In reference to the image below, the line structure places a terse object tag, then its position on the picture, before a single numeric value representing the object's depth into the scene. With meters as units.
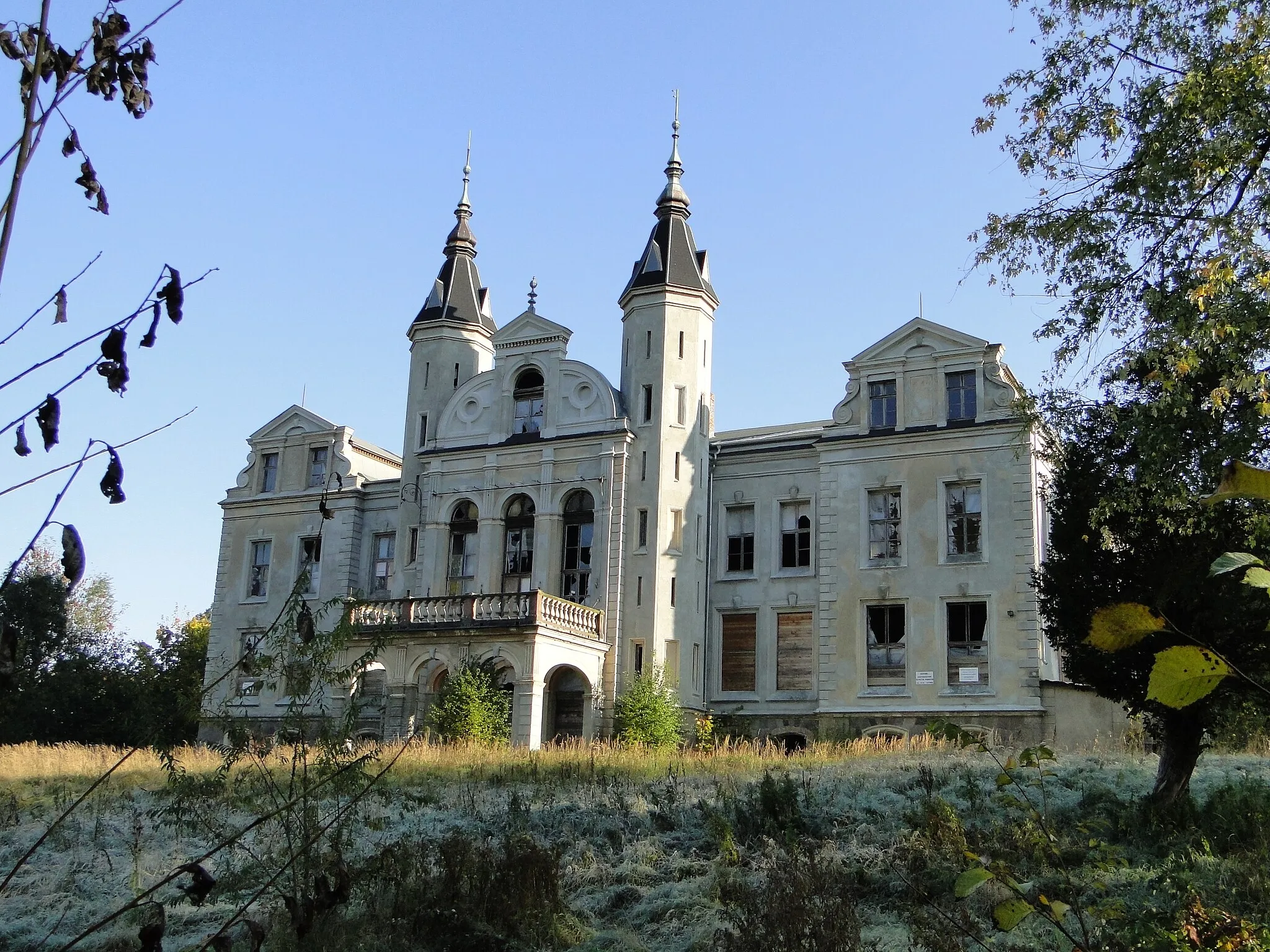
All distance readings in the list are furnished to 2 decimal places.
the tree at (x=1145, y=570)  15.93
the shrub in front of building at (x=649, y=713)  31.69
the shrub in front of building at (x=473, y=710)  30.30
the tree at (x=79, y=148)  2.99
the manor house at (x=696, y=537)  32.25
